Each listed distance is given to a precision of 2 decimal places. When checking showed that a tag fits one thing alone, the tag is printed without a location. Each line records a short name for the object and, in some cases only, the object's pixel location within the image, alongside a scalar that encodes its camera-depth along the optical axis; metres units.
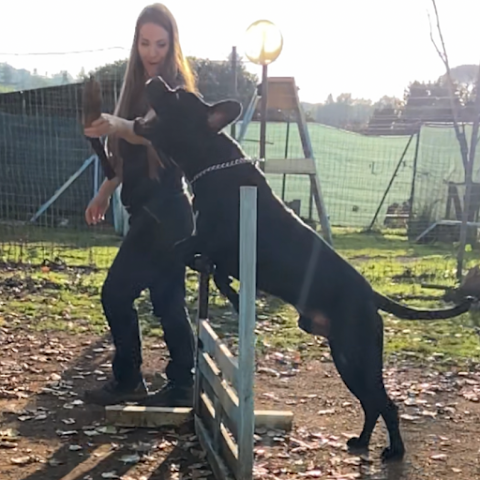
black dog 3.20
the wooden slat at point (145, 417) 3.79
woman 3.82
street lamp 7.64
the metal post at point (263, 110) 7.90
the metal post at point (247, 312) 2.66
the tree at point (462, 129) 8.34
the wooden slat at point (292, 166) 8.76
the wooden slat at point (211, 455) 3.01
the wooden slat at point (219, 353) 2.93
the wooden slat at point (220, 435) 2.96
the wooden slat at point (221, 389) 2.92
